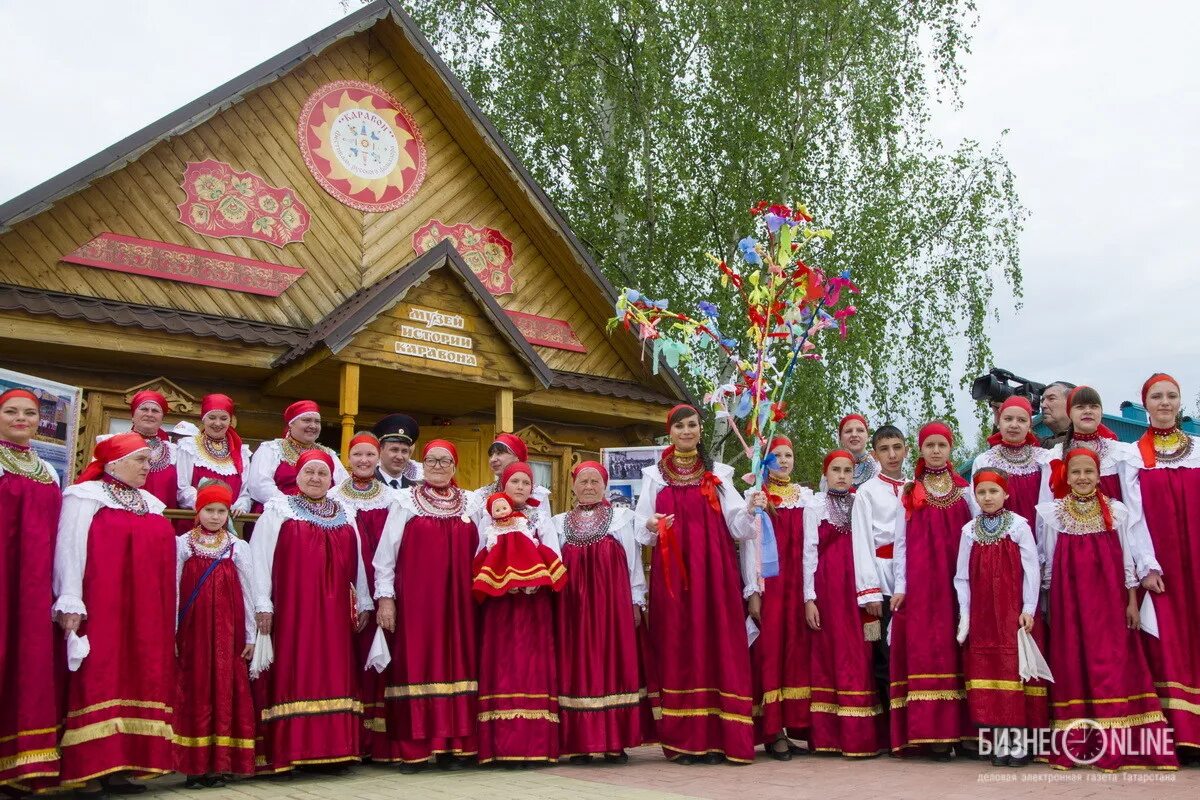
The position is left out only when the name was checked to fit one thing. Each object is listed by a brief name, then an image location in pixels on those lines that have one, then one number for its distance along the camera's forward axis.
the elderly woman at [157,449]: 7.10
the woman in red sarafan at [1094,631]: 5.60
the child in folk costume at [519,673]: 6.18
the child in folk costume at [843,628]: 6.33
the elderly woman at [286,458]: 7.36
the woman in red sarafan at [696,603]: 6.27
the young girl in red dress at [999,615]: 5.78
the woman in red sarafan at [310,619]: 5.88
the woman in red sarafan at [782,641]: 6.50
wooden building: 9.54
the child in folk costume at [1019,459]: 6.36
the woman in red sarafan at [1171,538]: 5.69
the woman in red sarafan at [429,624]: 6.16
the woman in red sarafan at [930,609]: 6.04
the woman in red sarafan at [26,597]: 5.00
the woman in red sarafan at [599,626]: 6.34
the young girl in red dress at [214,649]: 5.62
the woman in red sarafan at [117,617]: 5.16
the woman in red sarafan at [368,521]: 6.37
